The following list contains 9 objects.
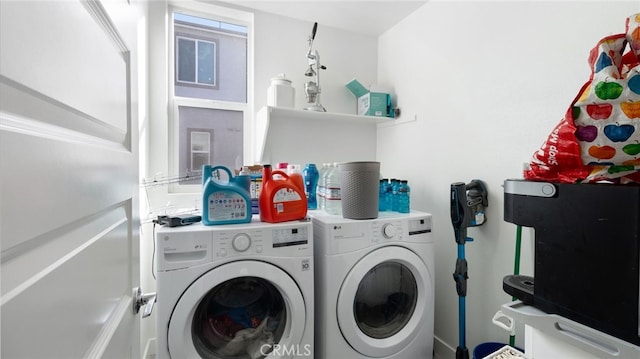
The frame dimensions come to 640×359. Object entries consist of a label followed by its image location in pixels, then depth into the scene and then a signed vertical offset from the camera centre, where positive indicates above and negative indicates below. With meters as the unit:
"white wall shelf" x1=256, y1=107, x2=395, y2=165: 2.16 +0.32
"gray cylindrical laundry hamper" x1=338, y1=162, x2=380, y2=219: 1.47 -0.08
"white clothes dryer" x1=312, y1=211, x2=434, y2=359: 1.38 -0.63
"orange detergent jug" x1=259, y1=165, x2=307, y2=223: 1.36 -0.13
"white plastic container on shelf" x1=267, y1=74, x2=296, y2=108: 2.01 +0.60
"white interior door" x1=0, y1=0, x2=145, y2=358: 0.29 -0.01
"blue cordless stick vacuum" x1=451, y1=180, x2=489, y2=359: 1.48 -0.32
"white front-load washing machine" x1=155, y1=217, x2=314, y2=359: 1.13 -0.54
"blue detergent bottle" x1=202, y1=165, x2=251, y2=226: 1.26 -0.13
